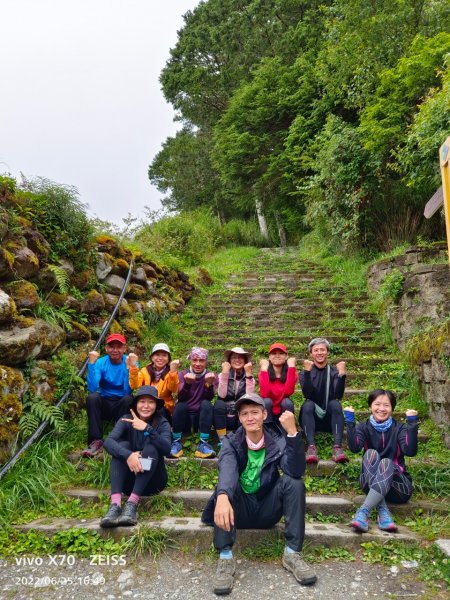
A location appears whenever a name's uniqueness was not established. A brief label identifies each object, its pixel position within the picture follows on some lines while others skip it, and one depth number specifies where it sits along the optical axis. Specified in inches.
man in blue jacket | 156.7
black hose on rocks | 133.6
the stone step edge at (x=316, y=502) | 122.9
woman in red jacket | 162.1
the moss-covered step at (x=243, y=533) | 110.7
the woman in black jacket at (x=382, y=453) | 116.3
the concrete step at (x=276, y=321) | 271.4
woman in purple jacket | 163.0
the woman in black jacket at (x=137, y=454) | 118.7
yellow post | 89.5
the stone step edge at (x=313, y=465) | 145.2
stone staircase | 115.2
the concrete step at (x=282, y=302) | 297.1
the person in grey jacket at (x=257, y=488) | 100.1
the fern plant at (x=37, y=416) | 144.9
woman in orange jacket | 165.3
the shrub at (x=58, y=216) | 205.8
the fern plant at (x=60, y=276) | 188.4
